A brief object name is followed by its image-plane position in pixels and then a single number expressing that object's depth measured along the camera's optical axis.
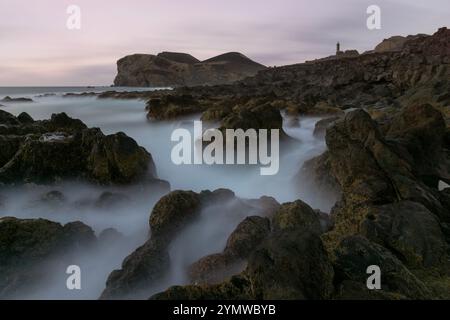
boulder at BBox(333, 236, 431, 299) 5.27
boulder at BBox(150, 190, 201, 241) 9.27
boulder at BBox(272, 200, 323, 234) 8.13
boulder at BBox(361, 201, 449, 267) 7.27
